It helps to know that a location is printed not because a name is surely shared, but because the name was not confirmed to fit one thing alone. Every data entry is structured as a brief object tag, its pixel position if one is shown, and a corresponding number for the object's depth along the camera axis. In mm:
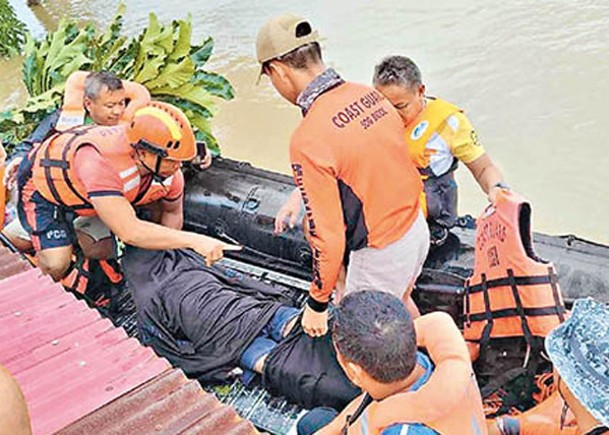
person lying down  3244
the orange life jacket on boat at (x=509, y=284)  2971
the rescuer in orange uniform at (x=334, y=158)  2695
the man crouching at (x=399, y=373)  1963
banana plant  6035
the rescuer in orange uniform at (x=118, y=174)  3502
